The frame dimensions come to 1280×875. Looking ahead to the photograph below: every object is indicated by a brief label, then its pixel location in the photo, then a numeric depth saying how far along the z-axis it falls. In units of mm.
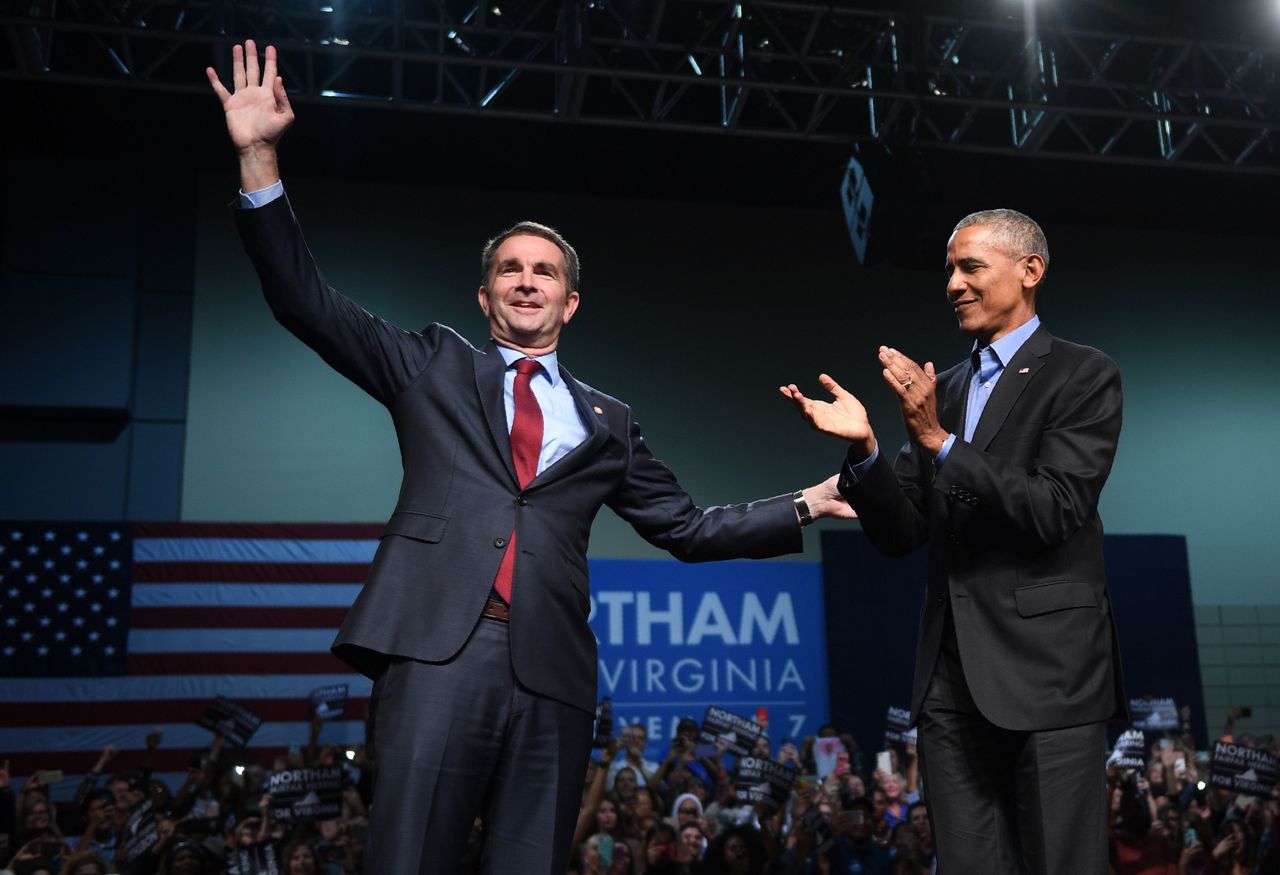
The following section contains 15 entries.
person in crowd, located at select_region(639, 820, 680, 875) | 5766
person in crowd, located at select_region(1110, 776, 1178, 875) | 5742
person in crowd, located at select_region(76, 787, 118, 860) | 6941
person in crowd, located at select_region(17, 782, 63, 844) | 6562
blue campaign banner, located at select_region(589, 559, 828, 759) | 9781
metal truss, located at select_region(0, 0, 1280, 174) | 7875
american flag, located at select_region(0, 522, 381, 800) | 9047
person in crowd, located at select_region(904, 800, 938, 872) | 5945
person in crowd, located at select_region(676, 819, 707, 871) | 6090
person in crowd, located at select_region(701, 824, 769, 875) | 5664
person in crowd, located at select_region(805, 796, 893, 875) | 5961
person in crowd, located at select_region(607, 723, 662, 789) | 7901
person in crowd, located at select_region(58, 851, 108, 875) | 4980
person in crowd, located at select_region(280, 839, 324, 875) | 5555
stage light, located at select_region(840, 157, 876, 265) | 8547
